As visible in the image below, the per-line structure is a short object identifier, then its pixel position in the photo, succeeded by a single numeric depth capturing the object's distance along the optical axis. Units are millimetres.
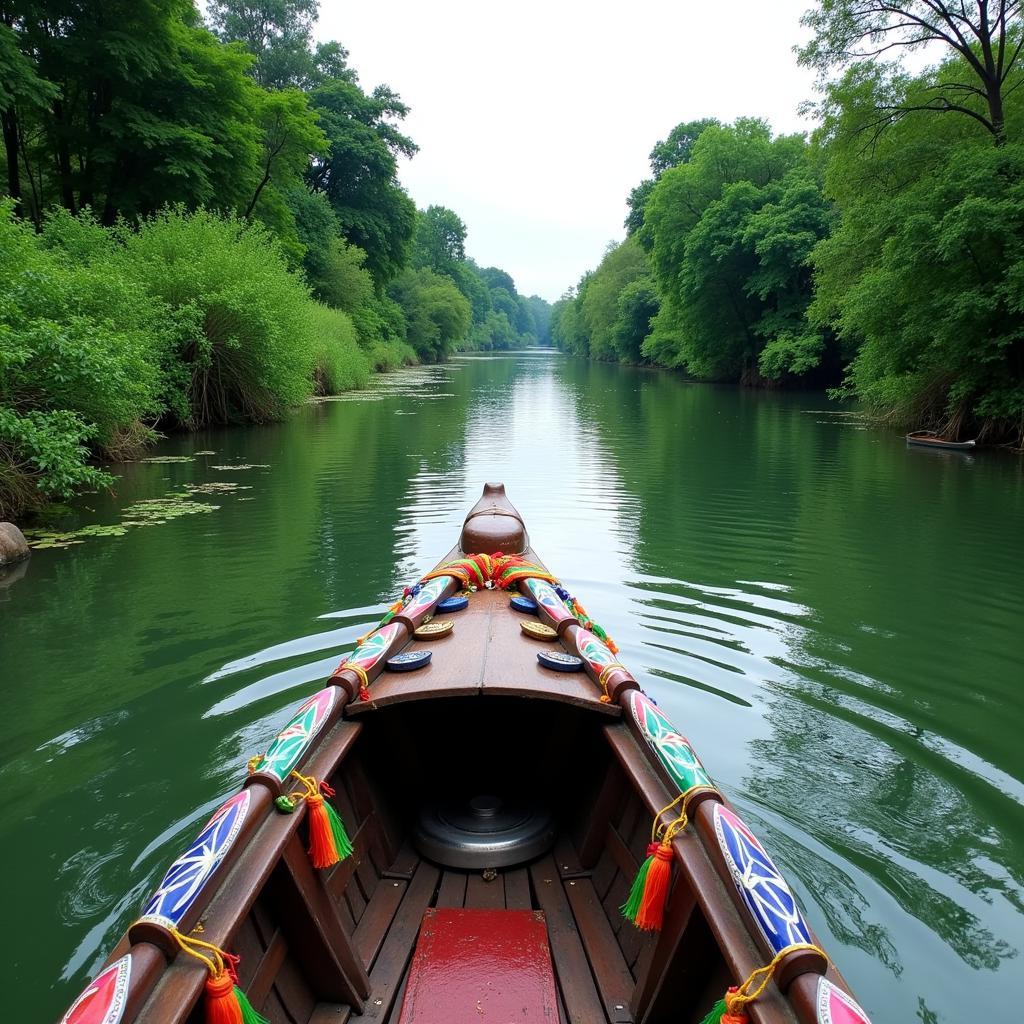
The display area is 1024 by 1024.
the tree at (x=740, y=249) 28094
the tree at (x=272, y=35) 36344
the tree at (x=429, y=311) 51344
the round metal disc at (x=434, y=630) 3578
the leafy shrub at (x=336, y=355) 22922
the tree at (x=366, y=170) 35094
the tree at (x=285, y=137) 23109
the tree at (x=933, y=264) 12984
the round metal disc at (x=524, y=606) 4074
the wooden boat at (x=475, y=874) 1726
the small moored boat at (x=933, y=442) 14250
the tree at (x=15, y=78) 13723
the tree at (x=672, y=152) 48438
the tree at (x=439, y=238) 71375
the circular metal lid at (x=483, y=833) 2980
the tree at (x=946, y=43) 14312
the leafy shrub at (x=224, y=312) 14555
